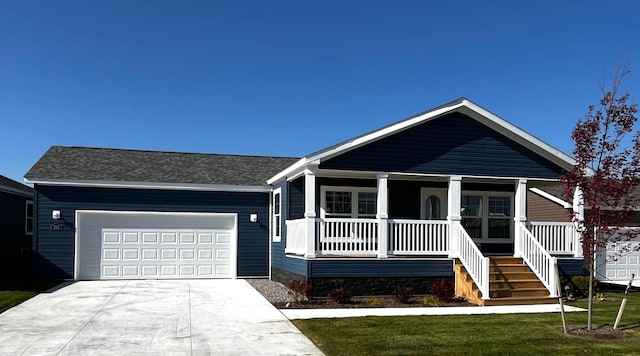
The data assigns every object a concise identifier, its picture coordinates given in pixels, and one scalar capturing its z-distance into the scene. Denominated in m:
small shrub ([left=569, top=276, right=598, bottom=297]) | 15.34
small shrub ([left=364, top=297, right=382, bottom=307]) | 13.46
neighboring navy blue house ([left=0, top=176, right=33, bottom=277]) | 21.44
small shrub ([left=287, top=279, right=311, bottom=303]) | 14.01
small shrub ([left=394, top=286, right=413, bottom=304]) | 13.76
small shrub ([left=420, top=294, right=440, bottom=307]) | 13.55
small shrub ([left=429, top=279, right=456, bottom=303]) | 13.94
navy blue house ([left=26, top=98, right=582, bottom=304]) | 14.75
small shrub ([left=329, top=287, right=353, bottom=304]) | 13.42
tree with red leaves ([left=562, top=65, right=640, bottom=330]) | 9.43
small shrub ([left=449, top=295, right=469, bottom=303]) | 14.12
